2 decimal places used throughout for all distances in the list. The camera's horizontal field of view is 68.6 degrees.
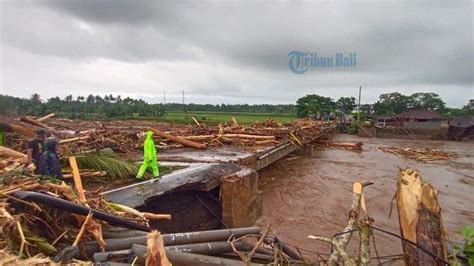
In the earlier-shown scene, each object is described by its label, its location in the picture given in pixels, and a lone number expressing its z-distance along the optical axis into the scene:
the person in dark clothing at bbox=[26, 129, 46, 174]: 6.32
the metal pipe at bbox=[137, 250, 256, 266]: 3.24
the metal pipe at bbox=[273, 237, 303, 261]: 4.48
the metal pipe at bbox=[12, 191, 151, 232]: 3.19
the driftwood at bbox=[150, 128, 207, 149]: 12.61
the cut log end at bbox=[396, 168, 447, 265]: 3.27
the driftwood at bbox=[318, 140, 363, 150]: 27.44
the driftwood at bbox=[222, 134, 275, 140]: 15.16
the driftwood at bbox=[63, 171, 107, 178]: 6.43
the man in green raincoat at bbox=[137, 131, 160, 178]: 6.76
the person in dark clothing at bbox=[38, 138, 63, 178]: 5.71
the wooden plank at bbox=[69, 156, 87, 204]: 3.77
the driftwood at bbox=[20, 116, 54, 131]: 12.79
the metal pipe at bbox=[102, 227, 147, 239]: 3.65
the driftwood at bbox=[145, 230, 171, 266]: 2.58
